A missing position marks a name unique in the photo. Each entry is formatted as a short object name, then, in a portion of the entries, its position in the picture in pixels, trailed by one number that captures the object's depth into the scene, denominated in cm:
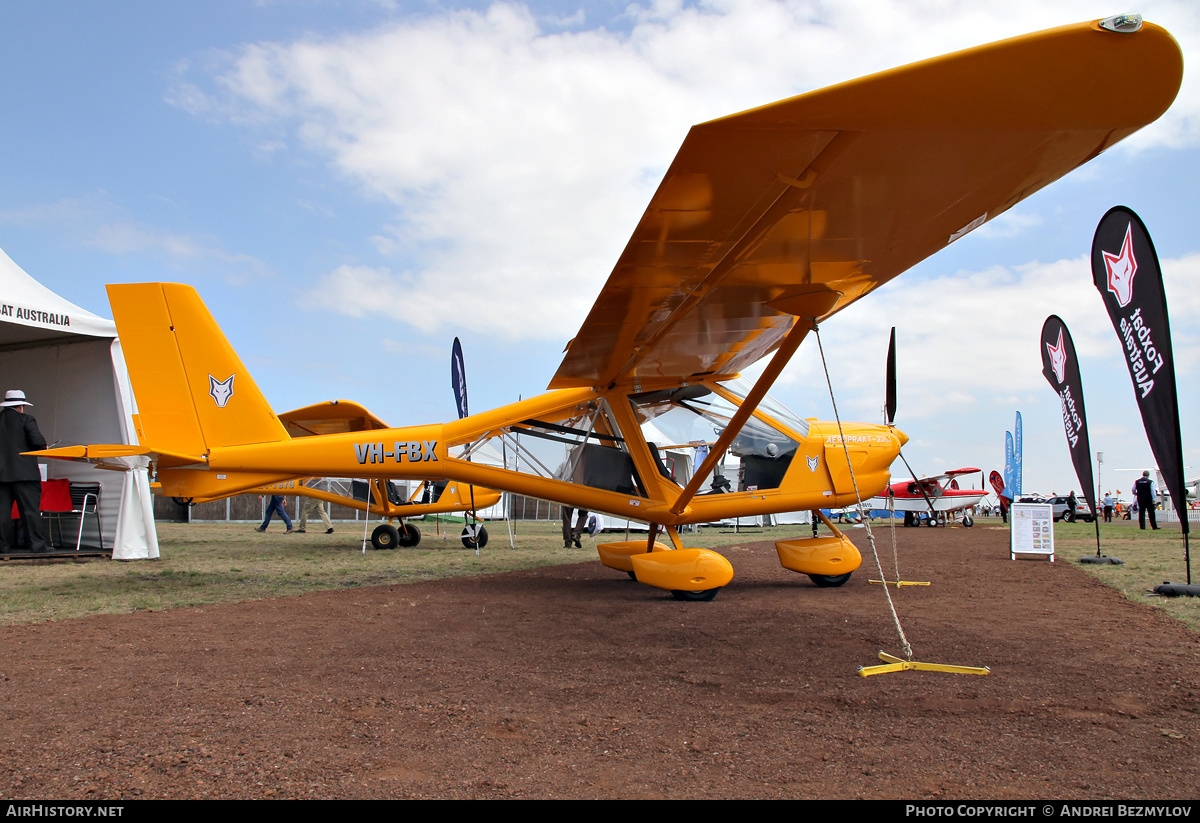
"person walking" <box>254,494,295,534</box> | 1988
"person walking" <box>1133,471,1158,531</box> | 2034
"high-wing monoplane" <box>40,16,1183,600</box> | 262
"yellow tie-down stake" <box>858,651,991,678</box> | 373
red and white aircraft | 2738
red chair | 1044
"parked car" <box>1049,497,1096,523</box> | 3391
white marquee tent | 977
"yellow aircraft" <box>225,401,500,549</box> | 1262
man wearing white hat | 940
